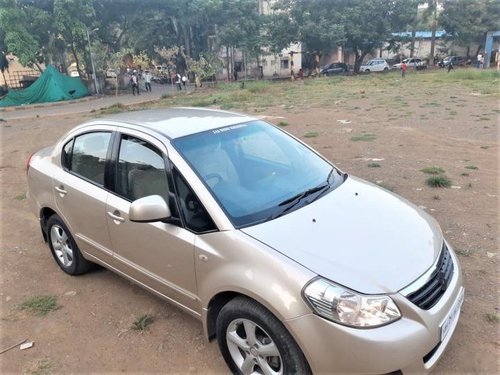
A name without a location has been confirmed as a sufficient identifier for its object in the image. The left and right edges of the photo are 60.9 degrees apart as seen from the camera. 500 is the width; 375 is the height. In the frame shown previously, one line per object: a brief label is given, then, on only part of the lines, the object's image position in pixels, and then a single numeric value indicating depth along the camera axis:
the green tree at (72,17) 26.80
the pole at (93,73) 29.66
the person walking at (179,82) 33.86
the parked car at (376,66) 44.72
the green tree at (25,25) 25.64
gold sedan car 2.20
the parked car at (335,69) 44.38
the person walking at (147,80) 33.43
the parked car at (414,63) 43.46
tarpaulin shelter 27.32
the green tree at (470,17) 43.28
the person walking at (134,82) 31.27
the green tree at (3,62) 30.66
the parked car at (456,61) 45.89
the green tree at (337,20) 39.53
